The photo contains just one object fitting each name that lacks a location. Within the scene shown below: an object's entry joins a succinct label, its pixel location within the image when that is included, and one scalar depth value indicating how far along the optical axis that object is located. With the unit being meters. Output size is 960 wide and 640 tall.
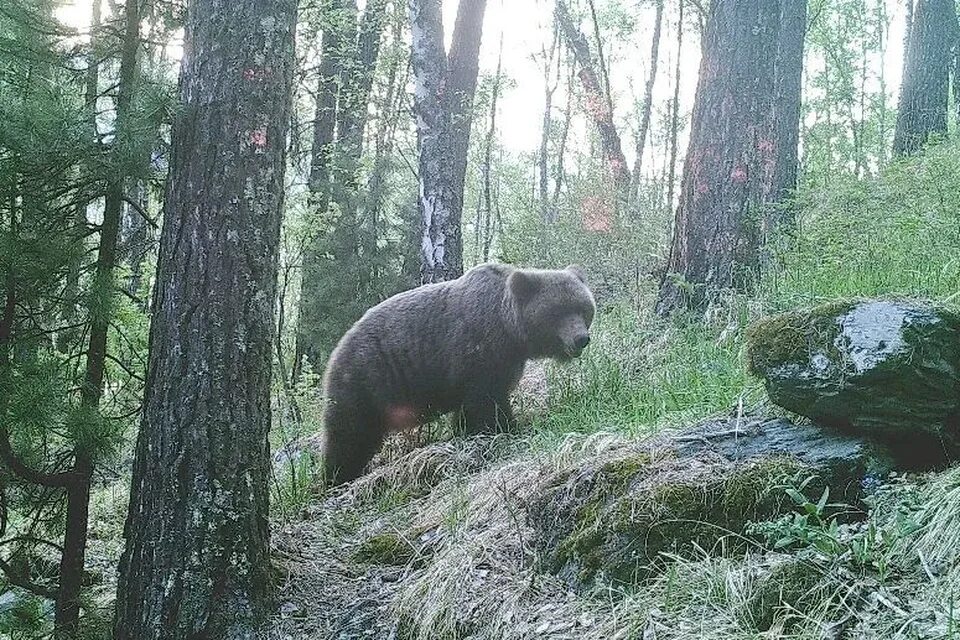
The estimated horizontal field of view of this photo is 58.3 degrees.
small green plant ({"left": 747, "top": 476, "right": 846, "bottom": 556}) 3.33
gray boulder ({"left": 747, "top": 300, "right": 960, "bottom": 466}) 4.06
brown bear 7.91
